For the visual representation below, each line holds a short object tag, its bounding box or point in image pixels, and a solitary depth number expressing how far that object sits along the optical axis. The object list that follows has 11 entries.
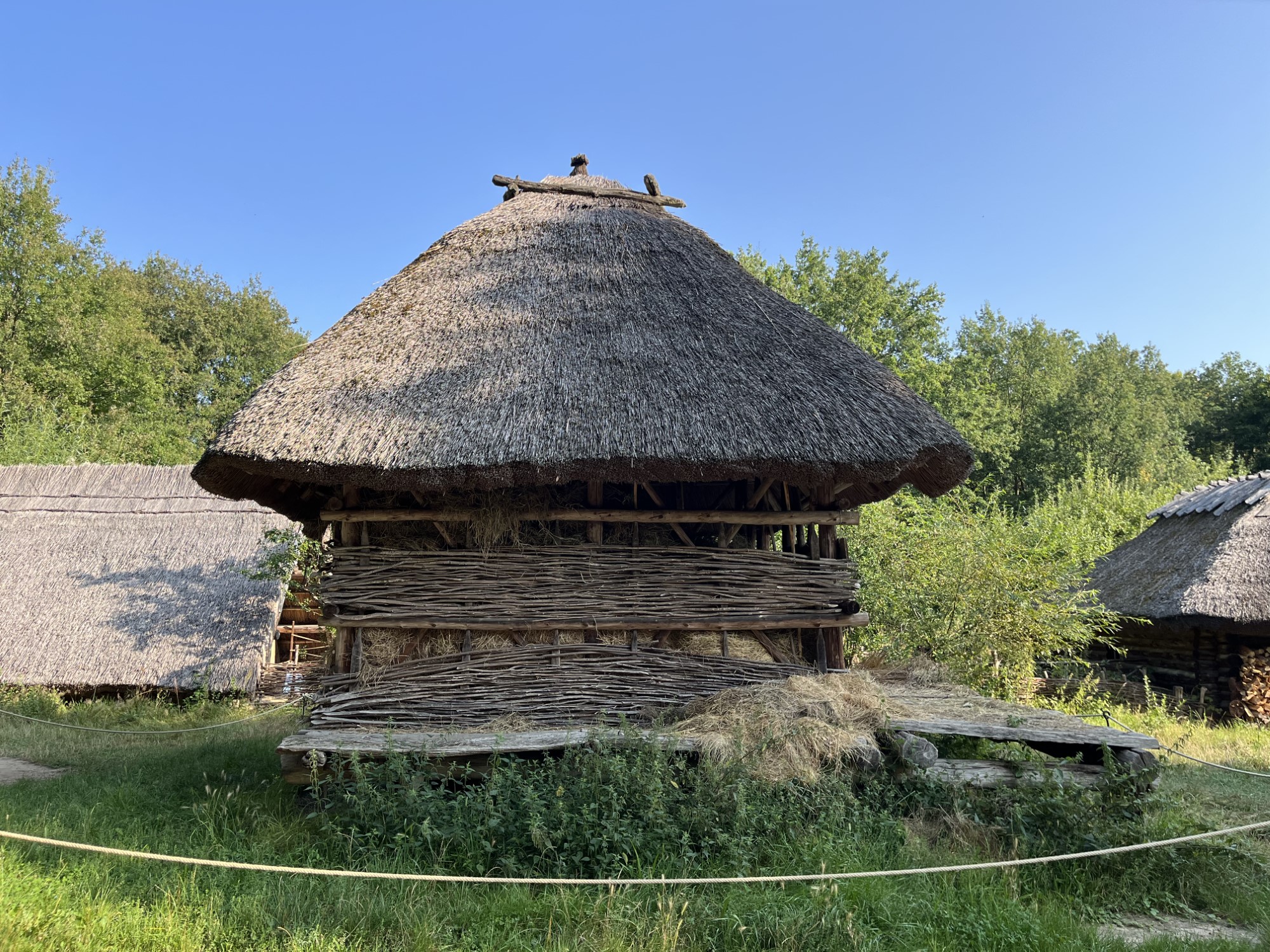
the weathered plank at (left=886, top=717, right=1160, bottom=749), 4.82
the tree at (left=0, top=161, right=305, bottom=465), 18.52
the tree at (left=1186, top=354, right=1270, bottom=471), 22.89
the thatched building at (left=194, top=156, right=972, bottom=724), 5.39
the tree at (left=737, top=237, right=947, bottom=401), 21.20
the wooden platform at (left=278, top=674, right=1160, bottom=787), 4.68
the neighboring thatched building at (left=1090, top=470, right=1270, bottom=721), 9.64
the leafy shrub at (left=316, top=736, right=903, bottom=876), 3.99
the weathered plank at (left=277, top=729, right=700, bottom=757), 4.64
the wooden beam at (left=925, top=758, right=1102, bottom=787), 4.73
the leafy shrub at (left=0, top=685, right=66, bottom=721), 9.77
